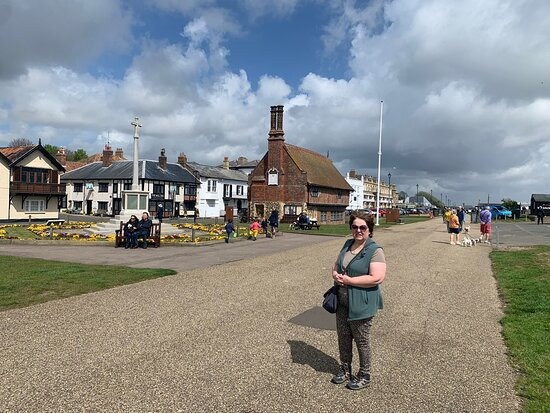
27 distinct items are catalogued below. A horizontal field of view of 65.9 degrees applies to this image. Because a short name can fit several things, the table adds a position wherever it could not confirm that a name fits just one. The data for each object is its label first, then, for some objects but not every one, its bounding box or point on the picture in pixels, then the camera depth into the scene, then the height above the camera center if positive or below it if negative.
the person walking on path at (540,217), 47.03 +0.02
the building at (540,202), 66.97 +2.51
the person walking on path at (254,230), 23.47 -1.07
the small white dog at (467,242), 20.46 -1.31
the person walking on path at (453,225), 20.70 -0.48
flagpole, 45.06 +6.34
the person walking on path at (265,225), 25.85 -0.93
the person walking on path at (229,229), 21.12 -0.94
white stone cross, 26.20 +5.03
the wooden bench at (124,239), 18.12 -1.35
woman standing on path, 4.50 -0.87
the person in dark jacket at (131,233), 17.83 -1.06
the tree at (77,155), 96.75 +12.02
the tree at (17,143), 82.17 +12.22
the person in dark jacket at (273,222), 25.20 -0.64
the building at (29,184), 39.94 +2.12
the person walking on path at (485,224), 22.05 -0.42
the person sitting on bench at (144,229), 17.97 -0.89
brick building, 46.41 +3.23
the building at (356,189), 110.31 +6.45
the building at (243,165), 79.75 +8.82
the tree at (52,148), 85.51 +11.82
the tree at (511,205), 77.29 +2.14
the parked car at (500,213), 62.88 +0.48
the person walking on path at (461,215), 24.81 +0.03
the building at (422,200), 182.80 +6.47
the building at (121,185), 56.62 +3.23
